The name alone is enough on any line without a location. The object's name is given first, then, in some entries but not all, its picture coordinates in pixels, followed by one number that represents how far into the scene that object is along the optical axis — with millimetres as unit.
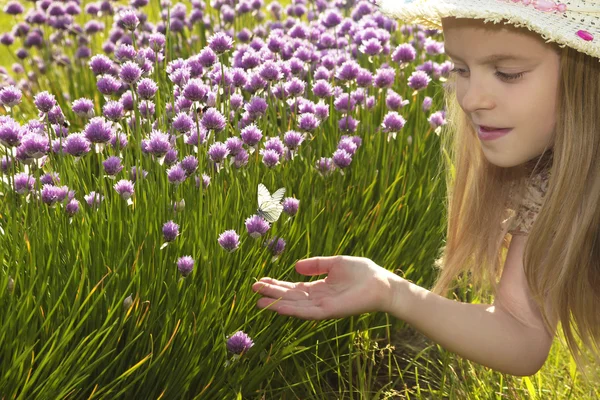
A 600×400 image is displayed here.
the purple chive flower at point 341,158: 2918
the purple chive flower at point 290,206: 2583
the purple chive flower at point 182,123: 2713
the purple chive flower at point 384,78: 3545
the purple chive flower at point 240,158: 2723
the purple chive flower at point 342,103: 3414
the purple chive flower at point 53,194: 2393
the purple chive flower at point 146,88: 2850
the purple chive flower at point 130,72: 2807
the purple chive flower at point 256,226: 2396
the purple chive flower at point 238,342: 2324
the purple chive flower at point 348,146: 2990
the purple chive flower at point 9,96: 2754
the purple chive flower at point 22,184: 2443
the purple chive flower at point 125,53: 3156
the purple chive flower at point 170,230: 2312
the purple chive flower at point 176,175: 2492
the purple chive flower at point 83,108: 2795
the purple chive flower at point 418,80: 3611
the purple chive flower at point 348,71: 3461
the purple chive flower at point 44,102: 2744
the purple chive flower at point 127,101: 2979
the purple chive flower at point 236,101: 3160
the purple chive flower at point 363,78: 3479
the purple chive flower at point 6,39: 4989
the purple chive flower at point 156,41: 3441
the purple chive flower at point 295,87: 3262
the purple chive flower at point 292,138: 2914
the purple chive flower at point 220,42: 3145
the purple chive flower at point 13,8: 4855
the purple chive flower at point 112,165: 2523
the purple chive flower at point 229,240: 2324
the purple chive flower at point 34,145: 2446
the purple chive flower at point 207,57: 3158
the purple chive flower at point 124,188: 2426
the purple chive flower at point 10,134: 2432
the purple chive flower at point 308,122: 2982
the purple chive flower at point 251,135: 2756
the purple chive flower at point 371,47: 3775
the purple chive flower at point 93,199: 2455
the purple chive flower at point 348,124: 3268
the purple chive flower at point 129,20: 3252
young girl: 2287
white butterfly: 2395
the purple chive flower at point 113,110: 2629
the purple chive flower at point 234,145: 2686
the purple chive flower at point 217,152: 2613
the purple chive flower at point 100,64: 3055
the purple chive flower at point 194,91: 2794
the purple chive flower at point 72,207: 2410
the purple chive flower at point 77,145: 2521
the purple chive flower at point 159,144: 2541
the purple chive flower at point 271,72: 3141
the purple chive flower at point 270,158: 2738
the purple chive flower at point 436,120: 3523
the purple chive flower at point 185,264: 2291
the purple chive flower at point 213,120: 2711
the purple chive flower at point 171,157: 2609
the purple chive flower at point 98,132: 2512
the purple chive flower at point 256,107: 3002
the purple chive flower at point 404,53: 3768
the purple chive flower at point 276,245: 2545
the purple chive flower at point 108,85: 2881
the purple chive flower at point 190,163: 2553
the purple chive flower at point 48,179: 2555
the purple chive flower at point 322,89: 3297
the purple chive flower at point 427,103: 3744
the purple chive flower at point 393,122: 3236
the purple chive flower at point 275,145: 2832
